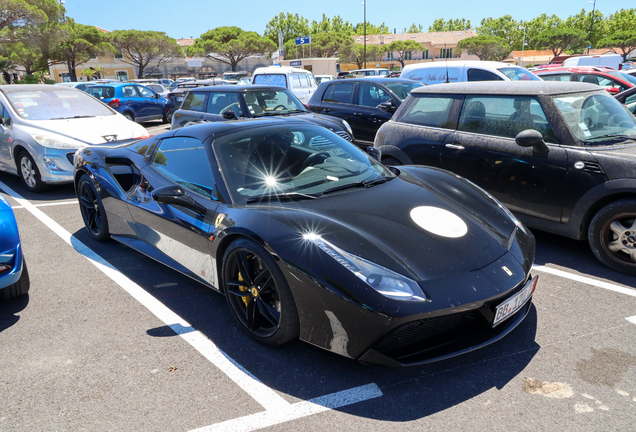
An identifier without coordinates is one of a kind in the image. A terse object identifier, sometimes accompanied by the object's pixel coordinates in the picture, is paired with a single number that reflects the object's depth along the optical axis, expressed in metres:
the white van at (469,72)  10.77
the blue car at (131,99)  15.32
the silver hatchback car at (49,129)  6.62
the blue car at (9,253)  3.13
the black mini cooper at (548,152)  3.75
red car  11.61
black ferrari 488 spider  2.31
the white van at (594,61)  19.12
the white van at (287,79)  14.37
